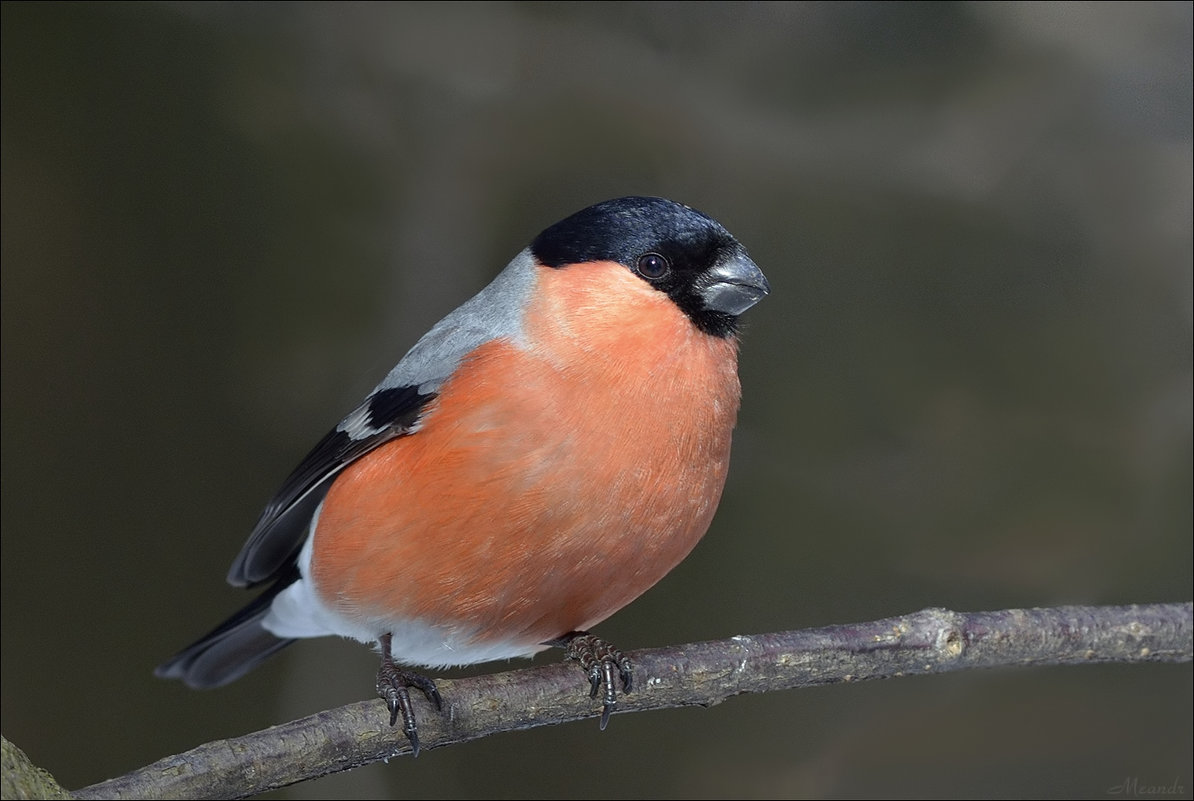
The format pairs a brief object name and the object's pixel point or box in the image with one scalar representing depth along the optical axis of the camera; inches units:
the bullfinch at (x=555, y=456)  114.0
